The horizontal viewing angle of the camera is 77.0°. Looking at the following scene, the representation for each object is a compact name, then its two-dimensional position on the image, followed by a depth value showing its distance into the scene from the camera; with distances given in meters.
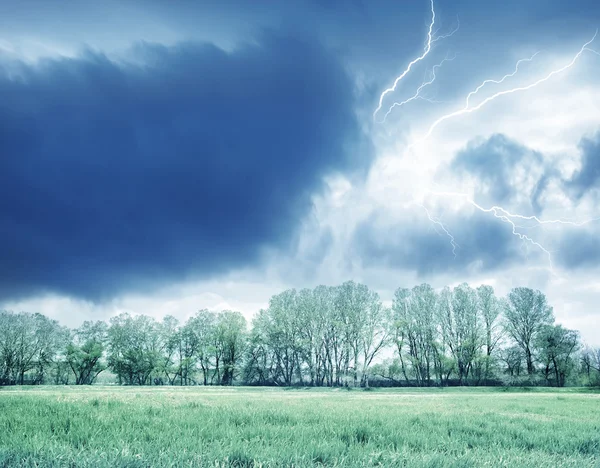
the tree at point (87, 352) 82.44
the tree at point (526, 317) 68.88
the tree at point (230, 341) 83.31
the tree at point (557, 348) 63.50
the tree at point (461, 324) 69.62
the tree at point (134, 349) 84.31
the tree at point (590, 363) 55.77
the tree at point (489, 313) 70.62
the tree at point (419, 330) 71.94
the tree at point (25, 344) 74.56
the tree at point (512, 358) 69.00
